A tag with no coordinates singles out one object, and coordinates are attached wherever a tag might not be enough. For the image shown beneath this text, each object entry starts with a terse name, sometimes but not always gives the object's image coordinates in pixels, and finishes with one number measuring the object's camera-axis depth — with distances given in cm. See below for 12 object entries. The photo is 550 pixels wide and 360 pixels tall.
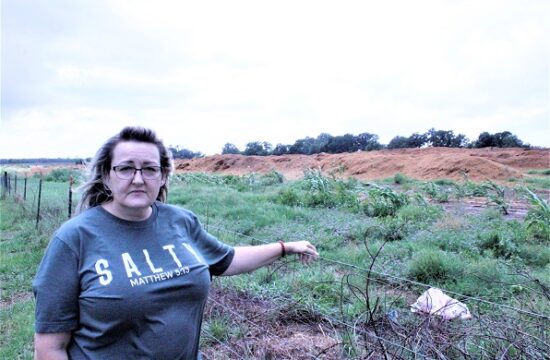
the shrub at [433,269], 488
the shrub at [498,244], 580
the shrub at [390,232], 671
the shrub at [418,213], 804
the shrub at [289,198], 1059
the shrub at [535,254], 549
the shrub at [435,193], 1201
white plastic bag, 325
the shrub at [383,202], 886
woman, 152
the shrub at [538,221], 657
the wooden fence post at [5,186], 1665
